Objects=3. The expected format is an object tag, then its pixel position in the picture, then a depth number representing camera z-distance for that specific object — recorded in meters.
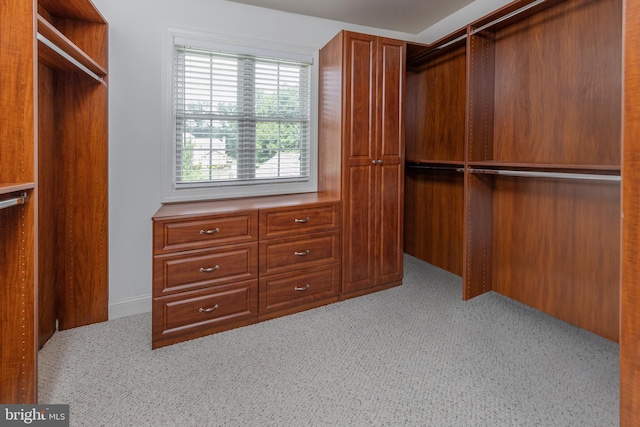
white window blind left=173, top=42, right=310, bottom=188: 2.88
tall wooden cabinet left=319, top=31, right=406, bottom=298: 2.91
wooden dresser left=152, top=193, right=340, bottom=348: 2.27
